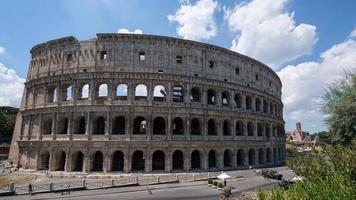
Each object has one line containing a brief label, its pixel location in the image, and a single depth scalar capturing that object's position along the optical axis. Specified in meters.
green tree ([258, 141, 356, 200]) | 7.47
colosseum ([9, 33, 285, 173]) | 32.59
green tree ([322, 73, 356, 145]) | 22.19
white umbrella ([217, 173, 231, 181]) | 25.36
